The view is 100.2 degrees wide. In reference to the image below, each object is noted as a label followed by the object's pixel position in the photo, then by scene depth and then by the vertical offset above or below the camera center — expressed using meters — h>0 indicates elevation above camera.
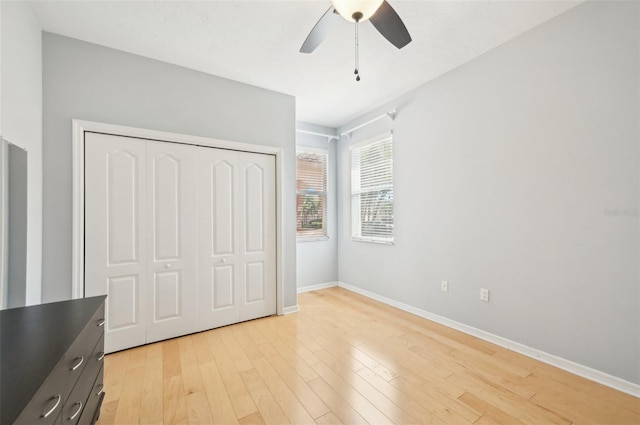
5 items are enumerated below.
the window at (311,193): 4.39 +0.35
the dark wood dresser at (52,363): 0.80 -0.52
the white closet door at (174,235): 2.44 -0.20
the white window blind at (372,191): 3.77 +0.34
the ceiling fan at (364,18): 1.51 +1.25
